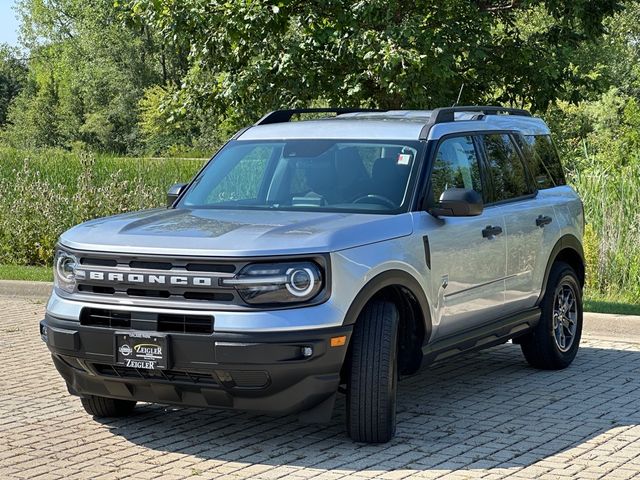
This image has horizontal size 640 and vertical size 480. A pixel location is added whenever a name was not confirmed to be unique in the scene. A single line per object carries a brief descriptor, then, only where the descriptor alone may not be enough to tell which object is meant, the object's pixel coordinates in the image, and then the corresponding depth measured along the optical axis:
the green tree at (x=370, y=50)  13.80
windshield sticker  7.87
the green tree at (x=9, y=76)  95.12
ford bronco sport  6.62
